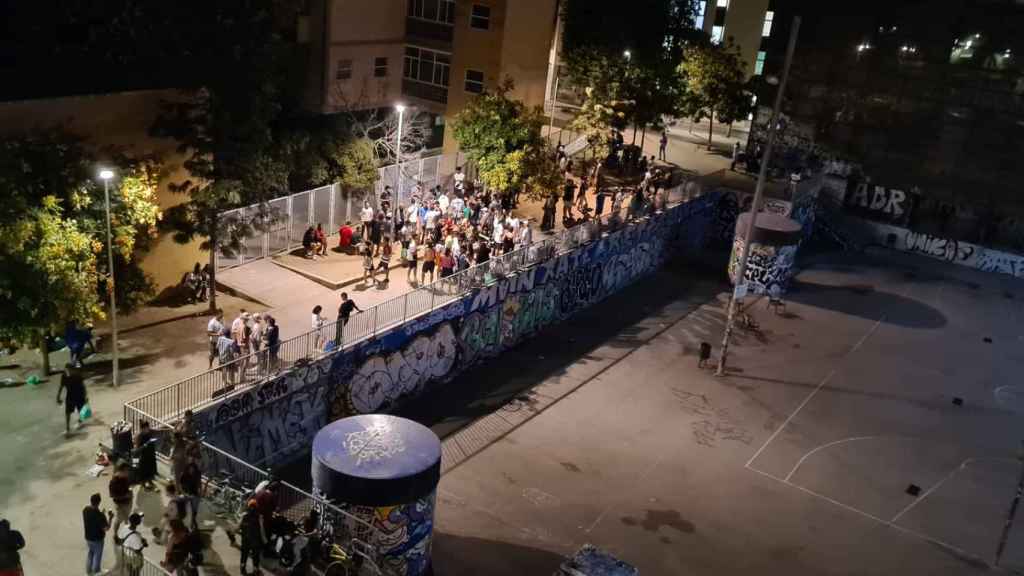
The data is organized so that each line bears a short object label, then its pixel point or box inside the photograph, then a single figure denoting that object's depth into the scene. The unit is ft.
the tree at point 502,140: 115.55
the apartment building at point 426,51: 143.33
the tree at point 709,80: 167.63
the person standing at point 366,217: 101.09
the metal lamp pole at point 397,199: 97.71
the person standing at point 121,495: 50.67
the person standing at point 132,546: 46.65
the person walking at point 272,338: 70.41
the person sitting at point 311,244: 102.37
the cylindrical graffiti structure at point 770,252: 118.52
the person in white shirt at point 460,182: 117.27
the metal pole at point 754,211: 90.38
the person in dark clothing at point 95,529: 47.21
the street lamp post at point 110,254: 63.62
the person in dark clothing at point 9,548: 44.14
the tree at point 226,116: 82.94
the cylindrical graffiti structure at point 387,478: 53.83
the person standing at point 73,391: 62.34
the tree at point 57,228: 63.98
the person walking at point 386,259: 97.55
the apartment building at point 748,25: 226.79
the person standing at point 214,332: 72.08
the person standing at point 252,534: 49.37
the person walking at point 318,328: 74.41
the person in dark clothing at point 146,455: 56.08
